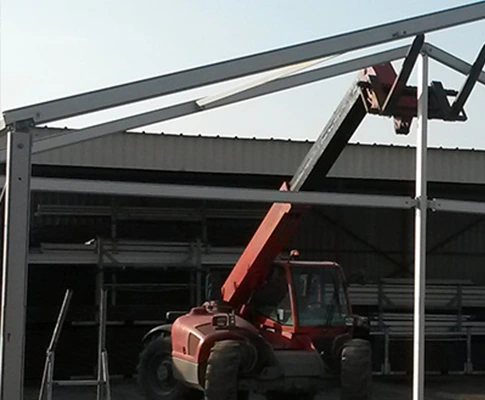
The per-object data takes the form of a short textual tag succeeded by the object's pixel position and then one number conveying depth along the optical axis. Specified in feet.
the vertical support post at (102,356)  31.27
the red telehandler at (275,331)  33.09
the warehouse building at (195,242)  50.65
